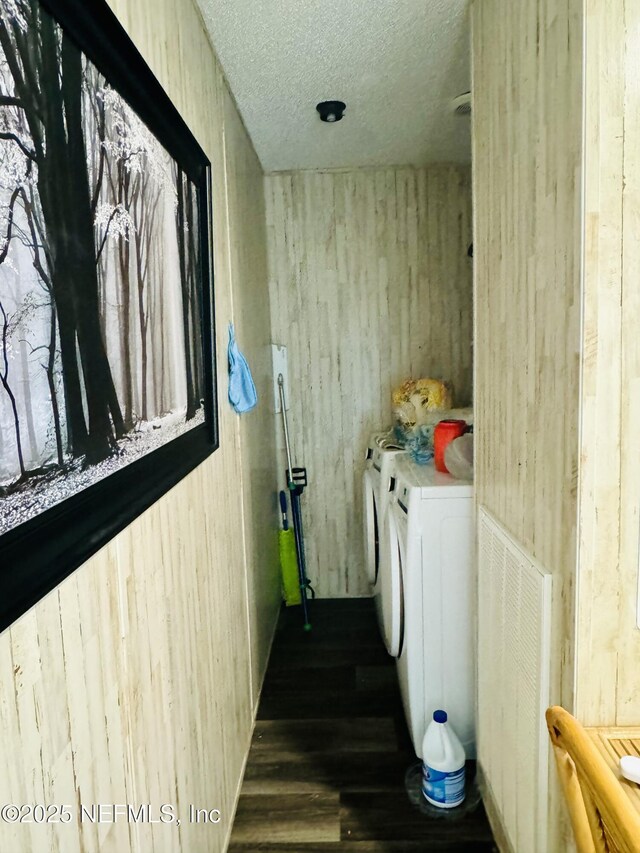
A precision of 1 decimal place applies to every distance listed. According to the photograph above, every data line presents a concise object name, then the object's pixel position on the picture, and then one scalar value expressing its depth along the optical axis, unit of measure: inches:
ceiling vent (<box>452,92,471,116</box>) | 88.2
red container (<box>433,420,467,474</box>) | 86.0
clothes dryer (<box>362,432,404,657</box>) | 85.4
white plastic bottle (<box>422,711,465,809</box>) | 70.8
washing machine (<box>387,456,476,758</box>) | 75.7
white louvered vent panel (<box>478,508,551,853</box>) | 48.8
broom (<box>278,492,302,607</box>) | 126.2
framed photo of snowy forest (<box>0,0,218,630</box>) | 25.1
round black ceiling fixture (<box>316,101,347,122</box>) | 91.5
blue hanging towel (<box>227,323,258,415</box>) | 76.2
